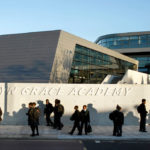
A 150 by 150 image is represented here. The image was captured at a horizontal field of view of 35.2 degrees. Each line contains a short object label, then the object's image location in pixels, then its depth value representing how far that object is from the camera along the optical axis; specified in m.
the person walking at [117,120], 10.20
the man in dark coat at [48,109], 12.24
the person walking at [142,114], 11.23
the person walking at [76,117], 10.34
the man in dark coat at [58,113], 11.41
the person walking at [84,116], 10.38
